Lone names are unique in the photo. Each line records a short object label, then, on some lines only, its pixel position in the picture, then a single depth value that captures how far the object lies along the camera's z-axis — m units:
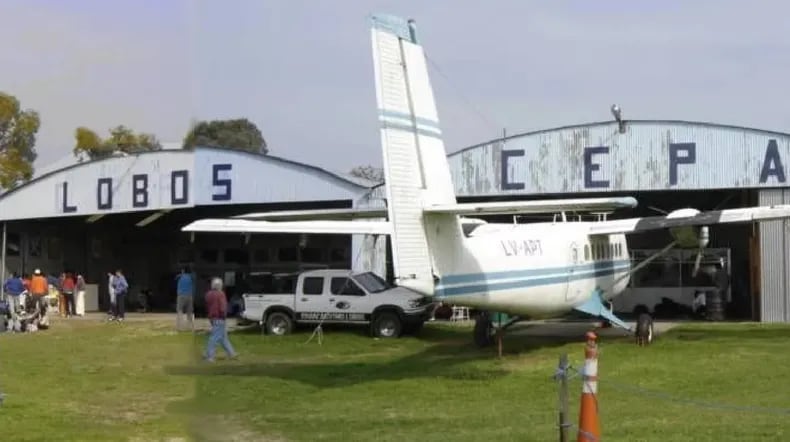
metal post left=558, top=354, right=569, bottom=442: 8.12
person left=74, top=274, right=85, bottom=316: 33.94
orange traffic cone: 8.40
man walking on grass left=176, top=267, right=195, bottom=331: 15.90
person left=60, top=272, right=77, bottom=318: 33.75
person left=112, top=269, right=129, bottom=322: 31.08
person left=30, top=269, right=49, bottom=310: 27.98
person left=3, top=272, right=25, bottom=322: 27.33
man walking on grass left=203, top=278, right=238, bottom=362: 18.42
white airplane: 13.96
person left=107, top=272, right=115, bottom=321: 31.69
